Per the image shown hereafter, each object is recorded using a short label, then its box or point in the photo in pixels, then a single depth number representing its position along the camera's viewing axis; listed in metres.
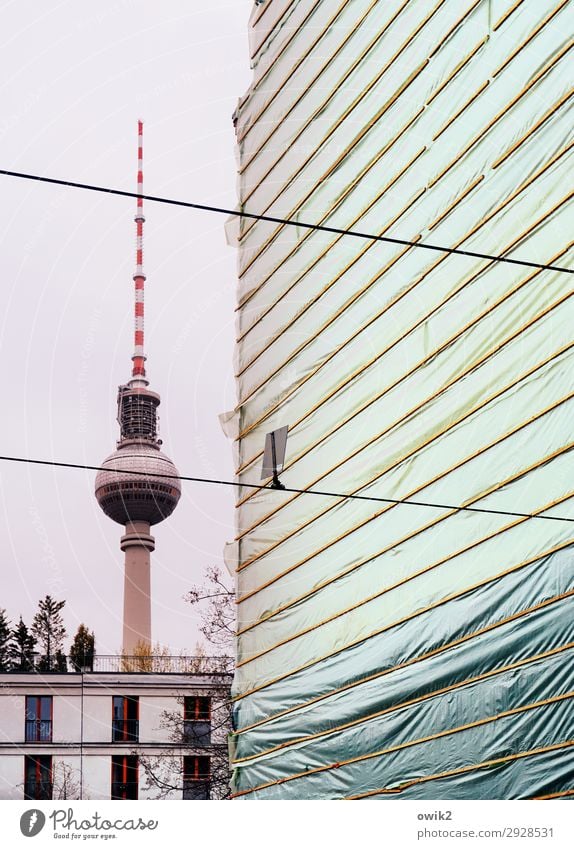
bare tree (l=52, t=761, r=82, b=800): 52.41
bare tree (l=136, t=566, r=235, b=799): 35.50
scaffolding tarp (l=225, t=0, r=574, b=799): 13.90
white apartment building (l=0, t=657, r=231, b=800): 52.97
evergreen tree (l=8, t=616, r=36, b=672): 75.94
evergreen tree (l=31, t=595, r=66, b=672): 73.69
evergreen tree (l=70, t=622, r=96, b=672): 73.69
